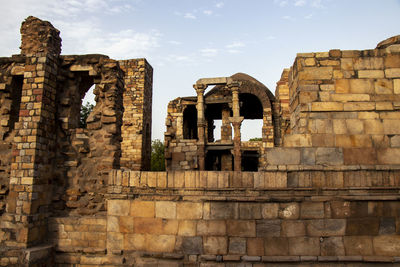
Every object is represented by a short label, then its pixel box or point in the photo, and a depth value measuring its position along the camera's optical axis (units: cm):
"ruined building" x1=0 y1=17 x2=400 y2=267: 402
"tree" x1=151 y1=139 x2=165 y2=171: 2320
